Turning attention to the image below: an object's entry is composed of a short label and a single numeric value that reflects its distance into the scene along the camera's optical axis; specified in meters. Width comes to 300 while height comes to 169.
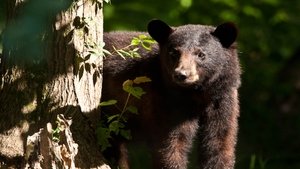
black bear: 12.19
